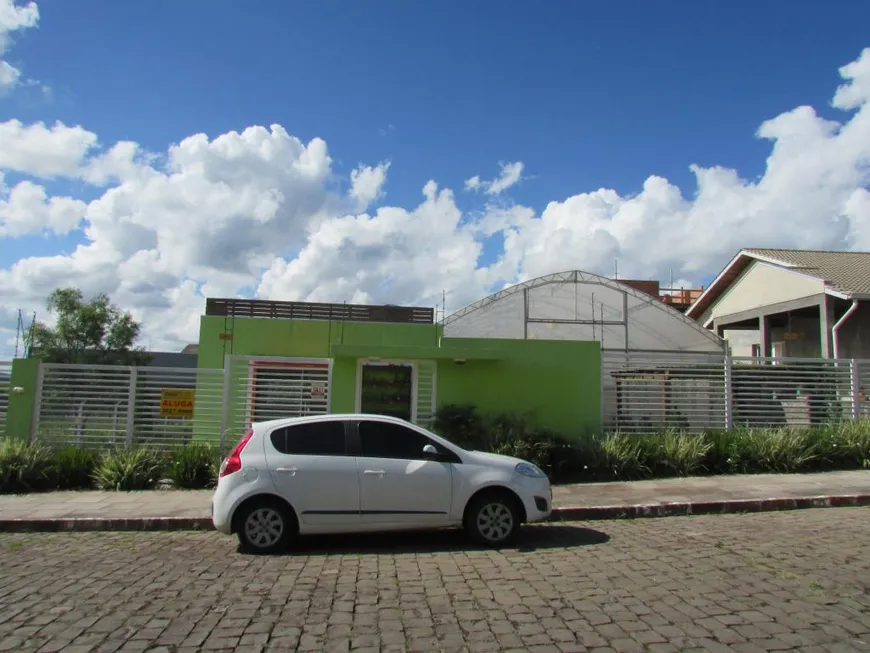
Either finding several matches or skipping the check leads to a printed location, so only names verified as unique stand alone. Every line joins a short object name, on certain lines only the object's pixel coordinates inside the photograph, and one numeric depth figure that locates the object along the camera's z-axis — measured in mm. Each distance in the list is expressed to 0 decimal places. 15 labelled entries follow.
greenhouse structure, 22062
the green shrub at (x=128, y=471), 11617
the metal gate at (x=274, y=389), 13555
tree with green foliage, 28188
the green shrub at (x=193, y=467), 11766
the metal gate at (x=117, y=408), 13148
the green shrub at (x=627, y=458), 12438
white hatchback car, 7434
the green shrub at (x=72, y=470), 11812
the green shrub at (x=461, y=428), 13273
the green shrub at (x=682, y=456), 12727
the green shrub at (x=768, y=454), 13000
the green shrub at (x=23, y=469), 11508
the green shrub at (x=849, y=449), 13633
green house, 13570
